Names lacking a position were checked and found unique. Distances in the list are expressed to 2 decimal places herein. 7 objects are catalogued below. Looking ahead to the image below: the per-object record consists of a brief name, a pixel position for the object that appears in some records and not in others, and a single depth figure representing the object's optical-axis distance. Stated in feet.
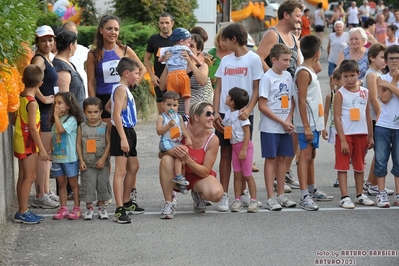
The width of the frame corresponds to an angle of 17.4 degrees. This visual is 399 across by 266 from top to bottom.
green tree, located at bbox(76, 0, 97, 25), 102.32
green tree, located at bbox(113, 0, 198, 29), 94.11
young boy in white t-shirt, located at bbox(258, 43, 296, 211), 43.91
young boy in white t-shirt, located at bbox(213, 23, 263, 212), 44.30
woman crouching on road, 41.94
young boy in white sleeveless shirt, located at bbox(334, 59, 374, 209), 45.19
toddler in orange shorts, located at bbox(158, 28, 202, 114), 47.33
